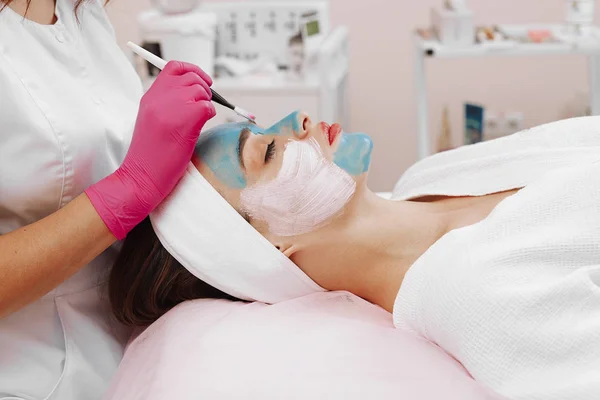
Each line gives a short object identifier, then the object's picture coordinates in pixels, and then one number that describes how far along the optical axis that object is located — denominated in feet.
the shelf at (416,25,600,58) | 8.73
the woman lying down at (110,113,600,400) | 3.22
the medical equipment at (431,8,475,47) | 8.74
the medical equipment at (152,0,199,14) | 9.04
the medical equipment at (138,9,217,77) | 8.83
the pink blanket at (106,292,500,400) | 3.23
